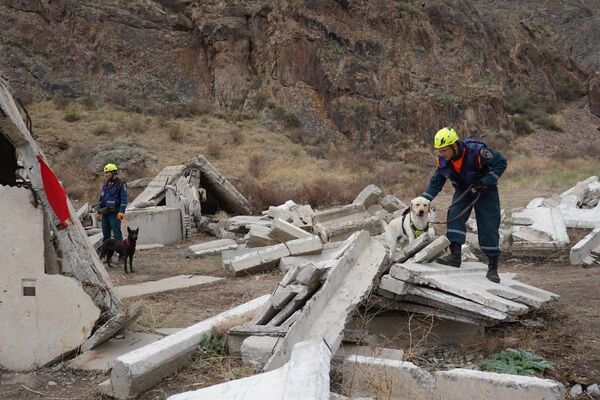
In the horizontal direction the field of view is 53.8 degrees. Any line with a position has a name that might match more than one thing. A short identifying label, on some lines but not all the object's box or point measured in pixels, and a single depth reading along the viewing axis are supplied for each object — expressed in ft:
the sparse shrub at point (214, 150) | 74.13
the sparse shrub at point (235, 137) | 83.69
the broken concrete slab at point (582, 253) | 28.02
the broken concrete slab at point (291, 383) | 8.82
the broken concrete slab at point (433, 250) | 18.49
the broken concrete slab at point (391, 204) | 40.42
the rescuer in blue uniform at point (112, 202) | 31.68
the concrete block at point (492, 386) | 10.96
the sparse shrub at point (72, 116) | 82.94
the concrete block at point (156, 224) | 37.83
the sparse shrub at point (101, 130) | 77.66
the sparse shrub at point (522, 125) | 115.85
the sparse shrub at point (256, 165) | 67.18
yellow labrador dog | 23.50
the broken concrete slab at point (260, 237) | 31.94
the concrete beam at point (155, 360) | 12.96
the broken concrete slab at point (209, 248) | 33.76
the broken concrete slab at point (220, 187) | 45.73
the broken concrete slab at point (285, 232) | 31.32
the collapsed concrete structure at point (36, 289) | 15.67
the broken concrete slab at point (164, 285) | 23.53
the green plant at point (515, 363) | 13.57
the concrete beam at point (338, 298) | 13.32
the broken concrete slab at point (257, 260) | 27.20
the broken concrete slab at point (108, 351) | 15.26
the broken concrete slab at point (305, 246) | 27.68
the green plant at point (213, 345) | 15.35
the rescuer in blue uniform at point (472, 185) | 19.07
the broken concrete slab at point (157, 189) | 41.86
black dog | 29.63
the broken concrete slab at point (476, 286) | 15.30
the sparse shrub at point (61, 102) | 88.12
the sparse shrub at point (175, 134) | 79.15
